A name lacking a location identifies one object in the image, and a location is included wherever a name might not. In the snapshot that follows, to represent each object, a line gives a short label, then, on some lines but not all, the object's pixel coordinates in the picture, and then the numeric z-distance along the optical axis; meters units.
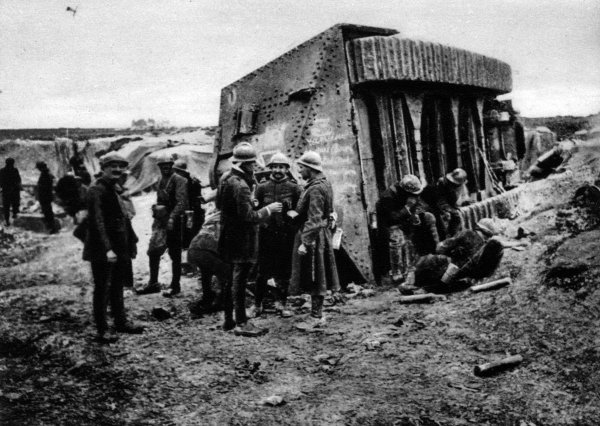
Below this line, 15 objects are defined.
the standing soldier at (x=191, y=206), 6.67
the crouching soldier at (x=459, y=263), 5.64
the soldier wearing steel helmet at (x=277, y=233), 5.57
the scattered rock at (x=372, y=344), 4.49
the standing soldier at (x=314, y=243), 5.24
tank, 6.57
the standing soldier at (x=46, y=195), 12.24
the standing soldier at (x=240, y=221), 4.85
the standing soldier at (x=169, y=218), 6.54
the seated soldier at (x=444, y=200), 7.08
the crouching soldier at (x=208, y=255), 5.69
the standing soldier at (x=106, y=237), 4.62
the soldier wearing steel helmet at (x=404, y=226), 6.39
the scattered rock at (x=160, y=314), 5.73
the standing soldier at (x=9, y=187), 12.30
